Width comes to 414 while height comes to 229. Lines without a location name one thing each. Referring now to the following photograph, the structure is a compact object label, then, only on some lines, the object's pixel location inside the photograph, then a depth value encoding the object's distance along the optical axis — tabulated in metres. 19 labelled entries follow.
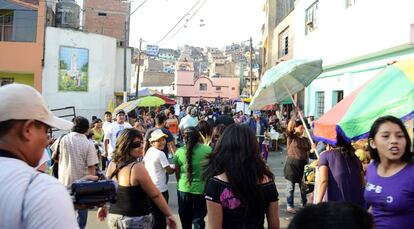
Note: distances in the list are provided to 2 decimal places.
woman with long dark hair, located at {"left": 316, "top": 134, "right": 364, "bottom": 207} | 4.50
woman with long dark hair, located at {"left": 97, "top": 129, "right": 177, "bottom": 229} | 4.16
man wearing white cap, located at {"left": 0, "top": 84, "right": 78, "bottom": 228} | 1.57
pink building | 75.12
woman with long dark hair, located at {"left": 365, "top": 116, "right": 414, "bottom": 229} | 3.10
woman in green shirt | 5.49
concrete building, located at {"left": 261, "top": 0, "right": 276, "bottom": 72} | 33.50
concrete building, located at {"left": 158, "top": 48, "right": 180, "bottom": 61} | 114.94
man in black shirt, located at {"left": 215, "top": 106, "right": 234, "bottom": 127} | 7.29
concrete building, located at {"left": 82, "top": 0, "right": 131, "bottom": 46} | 38.06
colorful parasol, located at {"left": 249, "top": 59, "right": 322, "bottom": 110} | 6.34
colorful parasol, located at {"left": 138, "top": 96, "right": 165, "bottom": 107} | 20.00
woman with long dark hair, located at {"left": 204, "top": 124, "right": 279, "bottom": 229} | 3.09
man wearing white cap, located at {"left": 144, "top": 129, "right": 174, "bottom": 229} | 5.65
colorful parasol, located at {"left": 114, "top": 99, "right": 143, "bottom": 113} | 15.80
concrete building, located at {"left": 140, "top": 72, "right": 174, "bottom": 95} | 89.69
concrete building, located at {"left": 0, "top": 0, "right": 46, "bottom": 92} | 25.14
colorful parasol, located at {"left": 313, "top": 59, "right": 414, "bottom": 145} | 3.70
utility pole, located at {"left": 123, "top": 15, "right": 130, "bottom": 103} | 25.48
